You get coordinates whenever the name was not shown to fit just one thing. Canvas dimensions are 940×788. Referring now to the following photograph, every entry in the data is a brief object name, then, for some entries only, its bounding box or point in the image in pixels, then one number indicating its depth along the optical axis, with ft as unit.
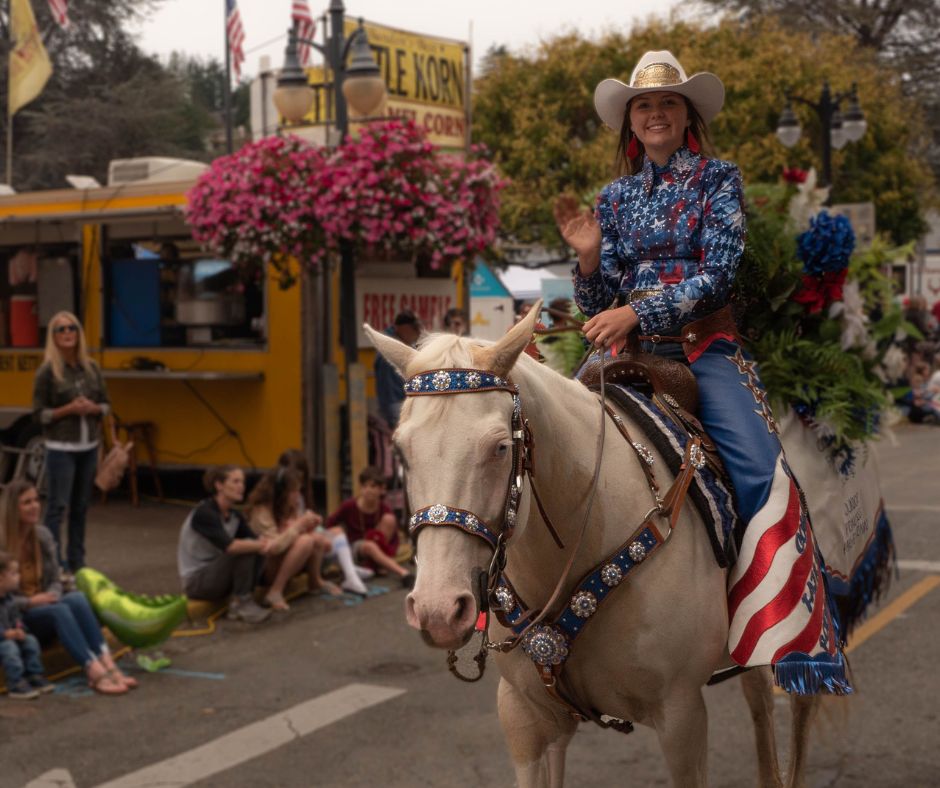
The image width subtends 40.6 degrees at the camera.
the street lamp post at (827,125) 63.26
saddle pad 11.88
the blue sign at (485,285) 55.88
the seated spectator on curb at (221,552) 28.73
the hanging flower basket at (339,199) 33.71
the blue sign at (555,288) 69.67
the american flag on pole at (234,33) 84.17
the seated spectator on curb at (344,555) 31.35
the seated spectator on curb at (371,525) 32.71
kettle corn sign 51.72
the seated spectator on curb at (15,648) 22.71
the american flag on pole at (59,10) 52.31
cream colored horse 10.15
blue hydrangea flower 15.52
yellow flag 50.75
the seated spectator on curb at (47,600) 23.59
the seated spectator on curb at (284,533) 30.04
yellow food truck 39.81
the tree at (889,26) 127.75
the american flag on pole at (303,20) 71.20
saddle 12.37
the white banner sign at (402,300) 39.70
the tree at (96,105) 119.96
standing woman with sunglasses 31.07
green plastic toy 24.68
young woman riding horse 11.80
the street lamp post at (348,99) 35.27
